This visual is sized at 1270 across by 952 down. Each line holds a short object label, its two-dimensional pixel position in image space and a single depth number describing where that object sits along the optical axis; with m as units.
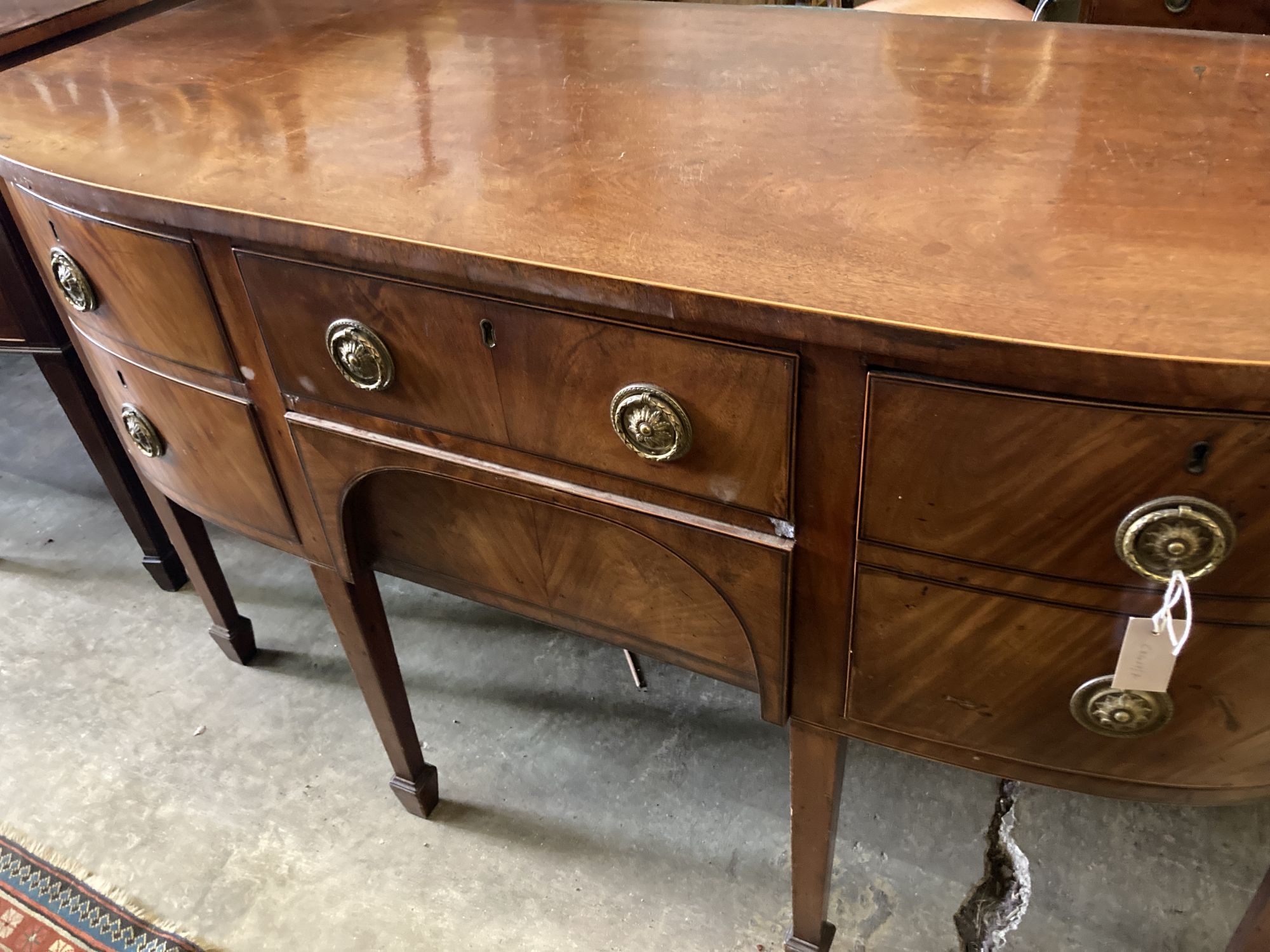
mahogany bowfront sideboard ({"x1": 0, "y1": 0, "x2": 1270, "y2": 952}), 0.55
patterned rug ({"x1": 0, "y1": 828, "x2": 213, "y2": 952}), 1.08
